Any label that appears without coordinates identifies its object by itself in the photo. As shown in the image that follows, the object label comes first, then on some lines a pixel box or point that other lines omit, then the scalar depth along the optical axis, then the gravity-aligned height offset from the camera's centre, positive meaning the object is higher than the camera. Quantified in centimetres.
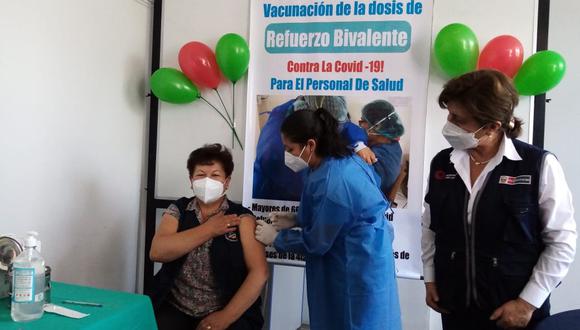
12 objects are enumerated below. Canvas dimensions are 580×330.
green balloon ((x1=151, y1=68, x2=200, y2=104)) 230 +38
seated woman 176 -46
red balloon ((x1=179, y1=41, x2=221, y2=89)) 228 +50
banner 218 +46
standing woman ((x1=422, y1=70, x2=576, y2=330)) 128 -14
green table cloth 112 -46
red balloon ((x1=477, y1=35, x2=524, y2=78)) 195 +53
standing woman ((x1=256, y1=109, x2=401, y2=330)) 156 -28
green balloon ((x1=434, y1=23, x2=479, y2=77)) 194 +55
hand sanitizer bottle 113 -36
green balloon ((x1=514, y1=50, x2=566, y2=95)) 189 +45
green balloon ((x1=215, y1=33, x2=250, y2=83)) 221 +54
